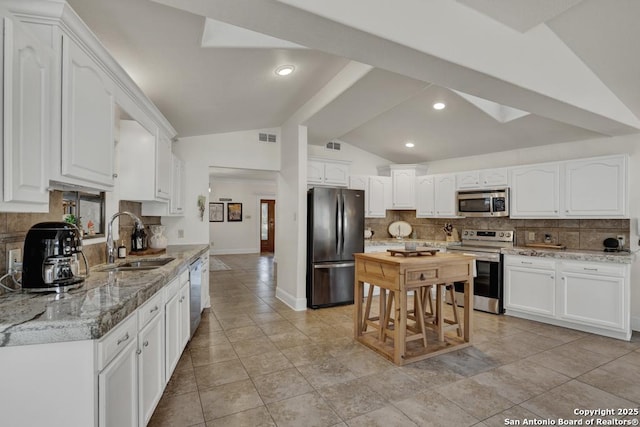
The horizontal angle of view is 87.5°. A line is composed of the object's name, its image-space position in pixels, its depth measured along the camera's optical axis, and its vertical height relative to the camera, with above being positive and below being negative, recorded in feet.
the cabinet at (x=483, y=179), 15.64 +1.93
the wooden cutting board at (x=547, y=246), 14.17 -1.20
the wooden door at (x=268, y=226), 37.58 -0.95
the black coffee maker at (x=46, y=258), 5.40 -0.67
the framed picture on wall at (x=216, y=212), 34.40 +0.58
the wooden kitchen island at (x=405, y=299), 9.77 -2.60
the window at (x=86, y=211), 7.72 +0.17
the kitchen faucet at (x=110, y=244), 8.50 -0.69
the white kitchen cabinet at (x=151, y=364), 5.91 -2.86
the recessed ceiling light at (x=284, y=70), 10.17 +4.61
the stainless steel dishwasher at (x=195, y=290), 10.89 -2.49
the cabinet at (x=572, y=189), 12.48 +1.19
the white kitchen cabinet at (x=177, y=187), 13.00 +1.26
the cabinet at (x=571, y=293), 11.74 -2.88
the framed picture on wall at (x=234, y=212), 35.12 +0.60
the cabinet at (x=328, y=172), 17.57 +2.46
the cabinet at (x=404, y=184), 19.52 +1.98
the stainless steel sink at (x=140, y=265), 8.40 -1.32
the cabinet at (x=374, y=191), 19.21 +1.56
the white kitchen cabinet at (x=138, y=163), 9.72 +1.66
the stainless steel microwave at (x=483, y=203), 15.56 +0.75
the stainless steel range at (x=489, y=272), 14.74 -2.41
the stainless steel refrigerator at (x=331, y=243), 15.38 -1.18
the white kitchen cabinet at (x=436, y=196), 17.69 +1.21
